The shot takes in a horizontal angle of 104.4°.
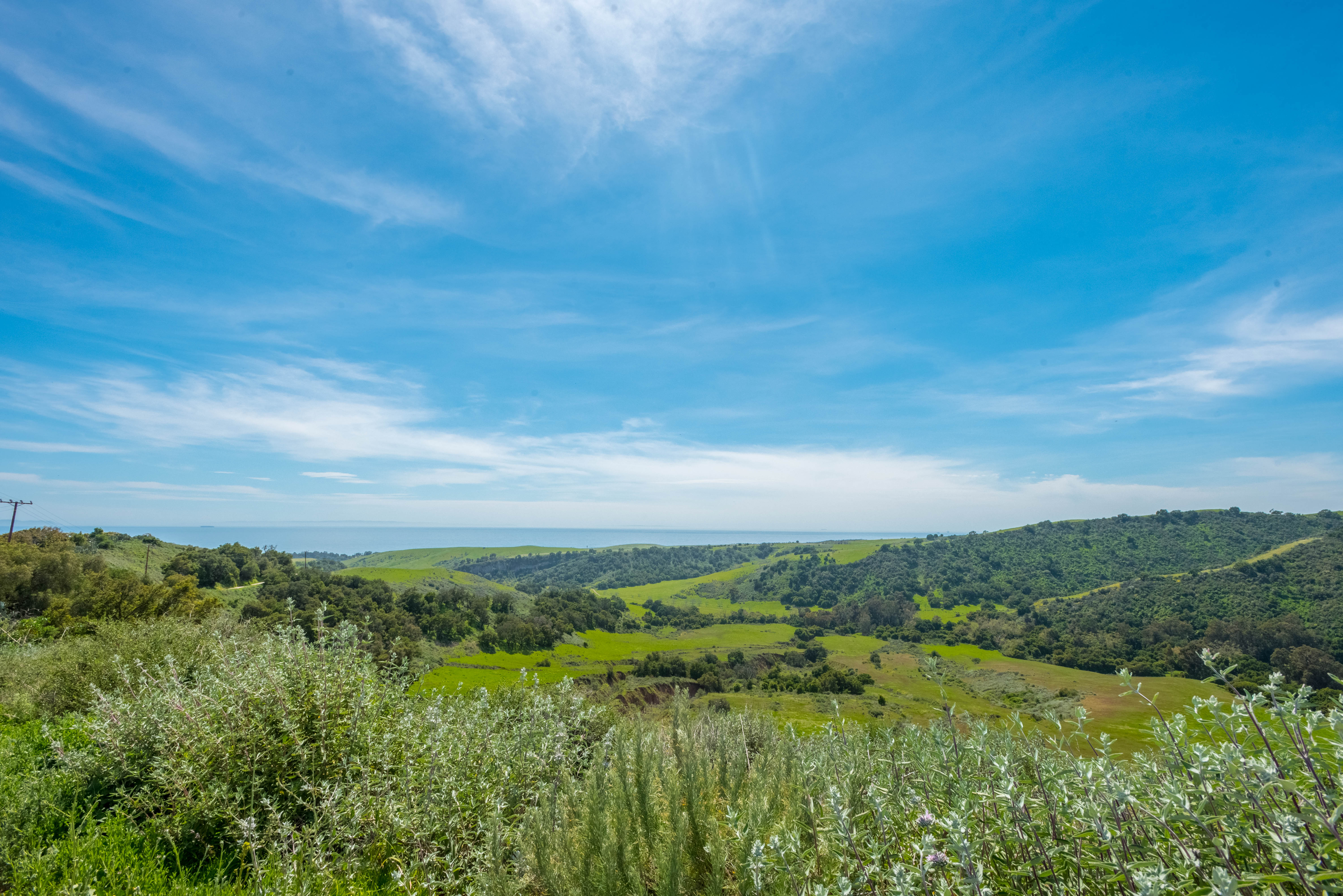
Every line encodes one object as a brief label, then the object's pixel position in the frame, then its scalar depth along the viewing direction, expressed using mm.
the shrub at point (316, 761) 4180
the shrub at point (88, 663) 8445
